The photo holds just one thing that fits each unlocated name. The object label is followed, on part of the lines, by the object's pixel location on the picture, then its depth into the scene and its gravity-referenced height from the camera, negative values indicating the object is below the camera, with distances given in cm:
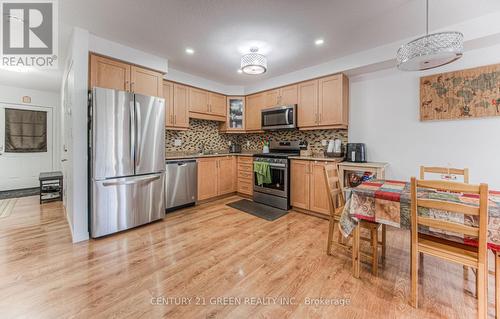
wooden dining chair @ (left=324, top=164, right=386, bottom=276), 184 -64
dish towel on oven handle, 385 -31
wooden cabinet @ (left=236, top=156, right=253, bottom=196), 434 -41
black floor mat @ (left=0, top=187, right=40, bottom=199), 439 -84
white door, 473 -18
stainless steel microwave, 383 +77
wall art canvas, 242 +80
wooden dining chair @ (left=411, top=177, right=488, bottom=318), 119 -50
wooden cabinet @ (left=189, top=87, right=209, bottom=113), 407 +115
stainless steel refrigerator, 249 -6
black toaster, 329 +5
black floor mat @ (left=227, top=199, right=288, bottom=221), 341 -97
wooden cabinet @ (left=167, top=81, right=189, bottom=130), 369 +96
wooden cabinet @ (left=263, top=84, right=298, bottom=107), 389 +121
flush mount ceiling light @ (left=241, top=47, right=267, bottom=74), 270 +127
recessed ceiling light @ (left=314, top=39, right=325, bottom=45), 272 +156
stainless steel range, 367 -49
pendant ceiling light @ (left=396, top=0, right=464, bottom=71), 143 +78
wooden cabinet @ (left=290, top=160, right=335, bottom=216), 328 -52
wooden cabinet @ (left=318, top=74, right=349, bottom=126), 331 +94
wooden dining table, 127 -40
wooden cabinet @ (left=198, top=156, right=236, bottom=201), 399 -42
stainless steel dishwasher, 346 -48
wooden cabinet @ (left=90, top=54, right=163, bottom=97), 264 +113
